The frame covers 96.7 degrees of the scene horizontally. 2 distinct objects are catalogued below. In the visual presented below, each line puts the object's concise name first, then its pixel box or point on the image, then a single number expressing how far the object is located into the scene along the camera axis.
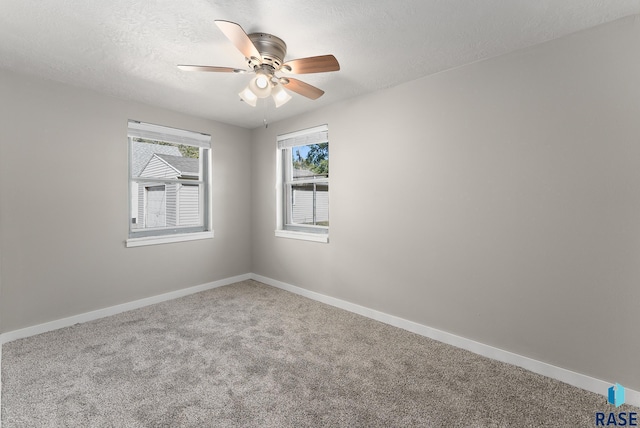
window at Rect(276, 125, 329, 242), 3.68
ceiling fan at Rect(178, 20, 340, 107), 1.80
